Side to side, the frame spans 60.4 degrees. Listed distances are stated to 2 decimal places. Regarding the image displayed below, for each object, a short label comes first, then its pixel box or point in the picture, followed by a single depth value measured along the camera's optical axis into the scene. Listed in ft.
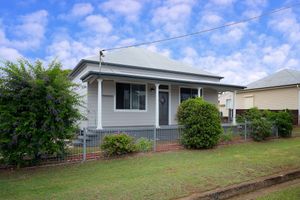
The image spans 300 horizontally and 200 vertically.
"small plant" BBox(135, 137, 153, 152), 31.63
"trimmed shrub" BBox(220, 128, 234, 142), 39.30
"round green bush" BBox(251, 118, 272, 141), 42.59
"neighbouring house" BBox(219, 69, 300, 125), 73.77
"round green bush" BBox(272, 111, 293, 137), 46.78
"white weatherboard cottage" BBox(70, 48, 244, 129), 44.96
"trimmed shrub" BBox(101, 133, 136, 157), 29.28
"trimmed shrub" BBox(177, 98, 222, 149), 34.86
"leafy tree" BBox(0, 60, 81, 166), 23.67
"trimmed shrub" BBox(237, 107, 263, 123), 44.60
